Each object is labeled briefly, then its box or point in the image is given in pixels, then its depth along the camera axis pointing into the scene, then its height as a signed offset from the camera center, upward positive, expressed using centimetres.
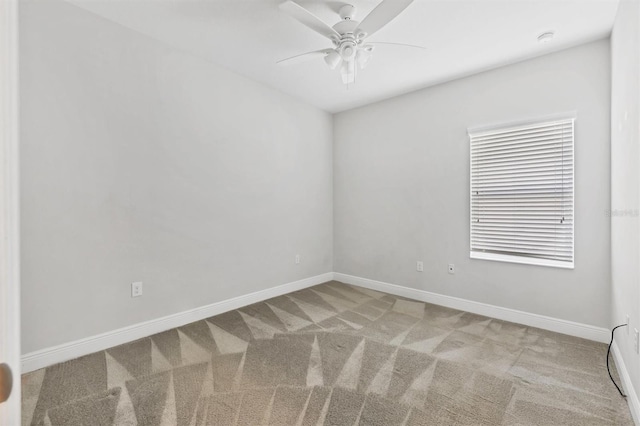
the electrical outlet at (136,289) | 260 -70
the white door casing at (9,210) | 46 +0
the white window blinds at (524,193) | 279 +17
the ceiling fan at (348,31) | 183 +127
